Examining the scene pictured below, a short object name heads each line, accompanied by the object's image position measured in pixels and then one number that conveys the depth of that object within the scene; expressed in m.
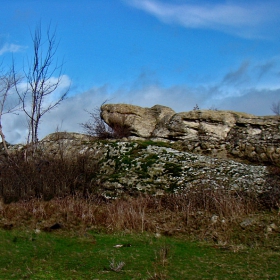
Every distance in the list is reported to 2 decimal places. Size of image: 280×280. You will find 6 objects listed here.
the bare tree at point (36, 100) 19.09
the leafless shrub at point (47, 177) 13.46
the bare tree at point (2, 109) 18.36
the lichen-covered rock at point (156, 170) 12.40
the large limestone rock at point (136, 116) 19.69
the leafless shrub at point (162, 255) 6.59
